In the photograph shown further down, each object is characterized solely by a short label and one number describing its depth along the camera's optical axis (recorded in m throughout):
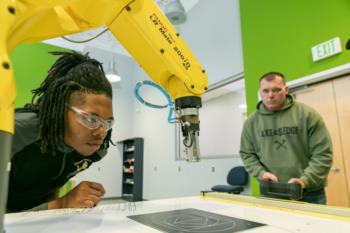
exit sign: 2.34
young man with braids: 0.99
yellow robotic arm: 0.36
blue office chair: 3.54
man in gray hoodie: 1.59
